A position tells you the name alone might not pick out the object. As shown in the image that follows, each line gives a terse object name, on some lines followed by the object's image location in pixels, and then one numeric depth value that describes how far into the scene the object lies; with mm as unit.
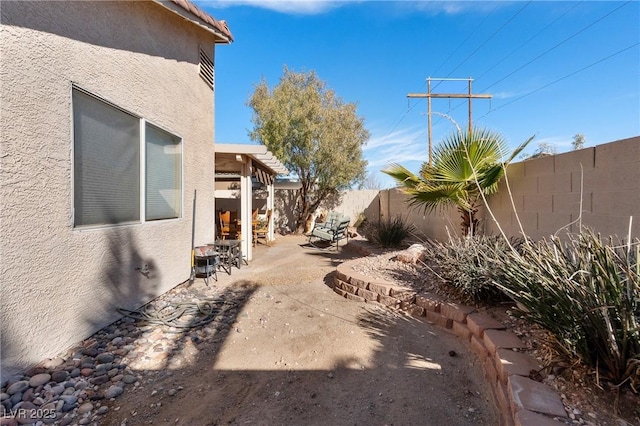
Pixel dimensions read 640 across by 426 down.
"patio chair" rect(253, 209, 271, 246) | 9827
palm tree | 4270
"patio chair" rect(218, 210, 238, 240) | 8336
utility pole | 12086
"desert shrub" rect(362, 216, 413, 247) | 6977
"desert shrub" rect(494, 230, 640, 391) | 1575
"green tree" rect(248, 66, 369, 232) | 10711
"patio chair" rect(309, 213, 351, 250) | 8445
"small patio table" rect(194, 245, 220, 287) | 4957
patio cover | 6418
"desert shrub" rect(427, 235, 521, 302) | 3027
